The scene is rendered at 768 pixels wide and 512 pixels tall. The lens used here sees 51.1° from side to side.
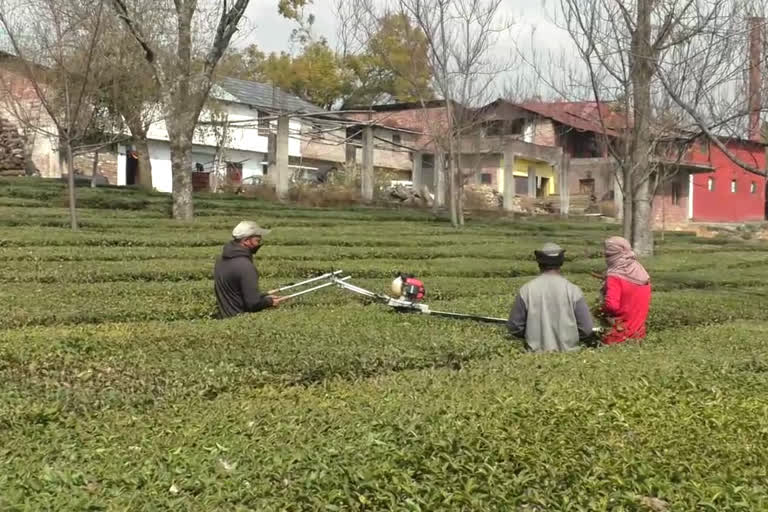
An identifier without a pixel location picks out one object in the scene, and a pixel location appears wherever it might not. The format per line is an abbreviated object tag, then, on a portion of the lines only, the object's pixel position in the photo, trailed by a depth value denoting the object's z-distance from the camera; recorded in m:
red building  45.88
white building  35.97
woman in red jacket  7.76
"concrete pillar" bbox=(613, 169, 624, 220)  36.00
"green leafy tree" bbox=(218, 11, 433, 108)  51.34
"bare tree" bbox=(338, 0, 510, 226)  24.39
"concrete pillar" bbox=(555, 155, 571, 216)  36.34
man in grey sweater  7.13
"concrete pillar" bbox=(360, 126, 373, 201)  31.91
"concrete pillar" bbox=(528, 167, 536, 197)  46.25
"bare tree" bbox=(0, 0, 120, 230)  18.66
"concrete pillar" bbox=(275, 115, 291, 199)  29.97
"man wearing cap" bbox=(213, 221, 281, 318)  8.31
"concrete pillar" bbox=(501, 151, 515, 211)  34.44
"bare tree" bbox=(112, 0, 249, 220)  21.19
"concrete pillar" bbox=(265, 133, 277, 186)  34.44
